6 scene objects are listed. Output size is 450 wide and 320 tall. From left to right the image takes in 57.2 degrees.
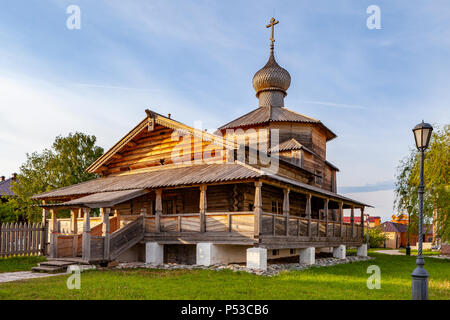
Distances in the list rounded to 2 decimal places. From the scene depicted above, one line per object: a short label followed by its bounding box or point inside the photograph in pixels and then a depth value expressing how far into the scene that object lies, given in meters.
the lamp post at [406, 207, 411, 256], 29.96
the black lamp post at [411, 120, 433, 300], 9.01
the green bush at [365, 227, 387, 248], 49.20
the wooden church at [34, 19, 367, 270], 15.83
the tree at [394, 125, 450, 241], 24.17
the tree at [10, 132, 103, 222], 31.94
